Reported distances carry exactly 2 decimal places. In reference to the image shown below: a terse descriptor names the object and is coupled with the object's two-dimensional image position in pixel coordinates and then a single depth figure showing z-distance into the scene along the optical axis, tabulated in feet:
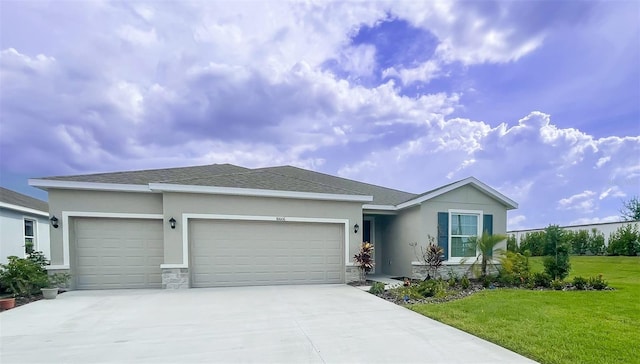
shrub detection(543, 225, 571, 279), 36.17
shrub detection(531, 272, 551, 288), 33.76
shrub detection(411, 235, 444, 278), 37.22
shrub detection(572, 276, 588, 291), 32.55
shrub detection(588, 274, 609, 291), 32.42
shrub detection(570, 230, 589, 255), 66.69
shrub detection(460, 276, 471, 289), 32.18
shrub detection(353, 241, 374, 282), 37.09
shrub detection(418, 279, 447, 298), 28.25
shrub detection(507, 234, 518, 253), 50.86
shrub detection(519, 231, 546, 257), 66.90
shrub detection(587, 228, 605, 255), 63.72
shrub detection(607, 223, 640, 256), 57.31
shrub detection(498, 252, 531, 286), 34.40
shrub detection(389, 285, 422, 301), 27.58
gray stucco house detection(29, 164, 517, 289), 33.27
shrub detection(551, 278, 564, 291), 32.35
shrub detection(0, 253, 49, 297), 28.91
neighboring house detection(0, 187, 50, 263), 40.52
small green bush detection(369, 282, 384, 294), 30.60
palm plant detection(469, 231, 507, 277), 36.63
